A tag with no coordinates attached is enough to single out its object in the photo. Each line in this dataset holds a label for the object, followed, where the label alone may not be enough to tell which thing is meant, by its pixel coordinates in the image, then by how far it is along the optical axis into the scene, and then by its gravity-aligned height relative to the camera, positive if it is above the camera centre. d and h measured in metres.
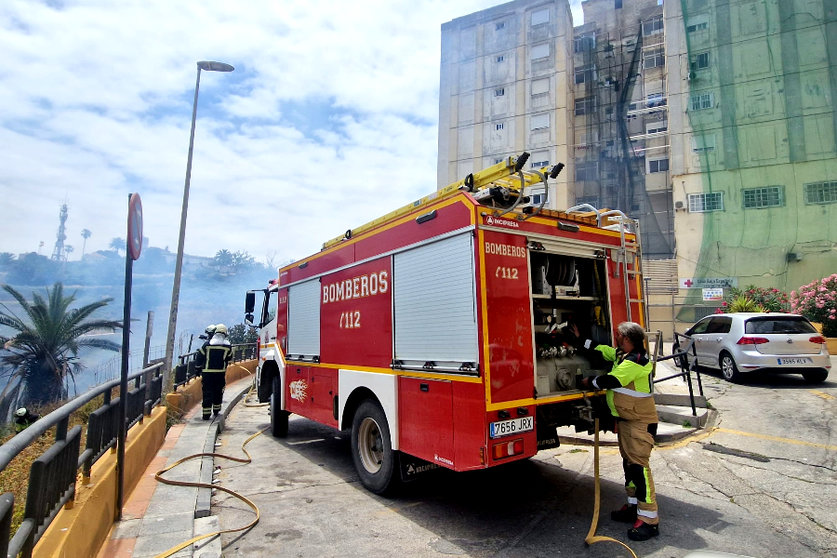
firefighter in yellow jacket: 3.96 -0.60
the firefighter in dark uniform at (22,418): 8.07 -1.22
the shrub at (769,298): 17.61 +1.49
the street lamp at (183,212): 11.63 +3.18
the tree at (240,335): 27.67 +0.47
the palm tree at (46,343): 20.48 +0.08
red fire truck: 4.00 +0.21
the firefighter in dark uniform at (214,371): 8.66 -0.47
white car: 9.62 -0.13
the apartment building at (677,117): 24.34 +13.66
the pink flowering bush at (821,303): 15.39 +1.12
